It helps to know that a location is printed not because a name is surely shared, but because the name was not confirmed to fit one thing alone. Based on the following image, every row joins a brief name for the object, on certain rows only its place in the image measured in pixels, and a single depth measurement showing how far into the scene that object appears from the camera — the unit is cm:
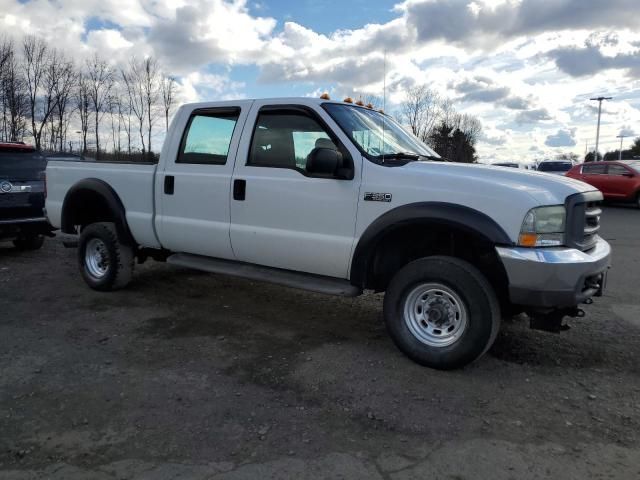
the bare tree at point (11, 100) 4297
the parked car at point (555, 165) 2679
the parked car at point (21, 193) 793
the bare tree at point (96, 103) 5159
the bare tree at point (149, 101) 4834
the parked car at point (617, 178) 1784
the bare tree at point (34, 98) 4800
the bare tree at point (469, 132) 6007
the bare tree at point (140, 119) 4928
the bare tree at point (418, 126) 3944
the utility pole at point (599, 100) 7144
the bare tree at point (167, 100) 4869
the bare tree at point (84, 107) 5166
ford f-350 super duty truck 366
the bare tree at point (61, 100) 4966
